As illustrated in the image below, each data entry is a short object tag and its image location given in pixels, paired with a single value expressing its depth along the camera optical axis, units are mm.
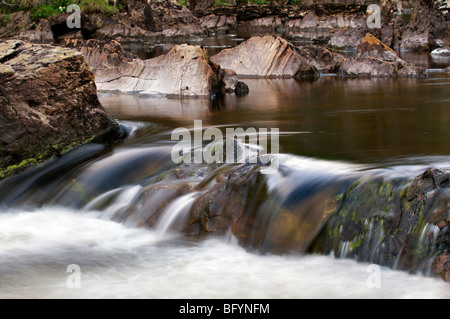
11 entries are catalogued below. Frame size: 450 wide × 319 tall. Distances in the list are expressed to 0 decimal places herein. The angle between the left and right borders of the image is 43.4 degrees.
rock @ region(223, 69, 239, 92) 13461
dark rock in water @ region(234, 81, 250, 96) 13316
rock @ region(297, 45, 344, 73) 16859
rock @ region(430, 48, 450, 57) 21969
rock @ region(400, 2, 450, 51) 24406
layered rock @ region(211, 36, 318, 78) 16109
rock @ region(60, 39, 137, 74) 13969
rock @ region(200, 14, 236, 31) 43219
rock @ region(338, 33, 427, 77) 15133
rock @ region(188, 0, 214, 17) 45369
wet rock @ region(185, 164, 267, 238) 5438
